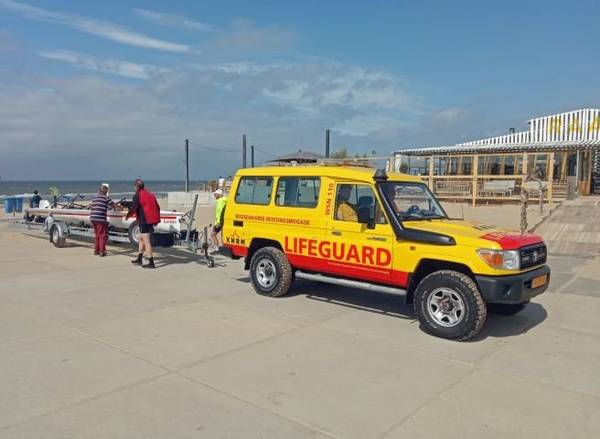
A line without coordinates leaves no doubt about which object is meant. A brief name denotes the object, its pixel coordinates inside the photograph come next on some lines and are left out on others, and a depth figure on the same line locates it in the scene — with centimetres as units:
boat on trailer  1140
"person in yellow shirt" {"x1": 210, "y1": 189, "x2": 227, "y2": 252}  1137
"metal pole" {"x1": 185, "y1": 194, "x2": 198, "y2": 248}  1049
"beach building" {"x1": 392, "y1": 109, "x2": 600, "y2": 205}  2408
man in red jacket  984
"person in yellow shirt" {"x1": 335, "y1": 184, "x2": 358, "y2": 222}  681
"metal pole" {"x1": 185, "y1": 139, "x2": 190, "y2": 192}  3838
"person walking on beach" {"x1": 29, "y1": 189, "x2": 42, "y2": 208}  2146
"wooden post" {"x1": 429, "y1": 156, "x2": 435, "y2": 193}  2444
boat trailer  1062
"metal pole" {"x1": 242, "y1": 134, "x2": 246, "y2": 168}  3673
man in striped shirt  1134
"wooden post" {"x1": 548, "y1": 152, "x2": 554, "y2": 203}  2022
